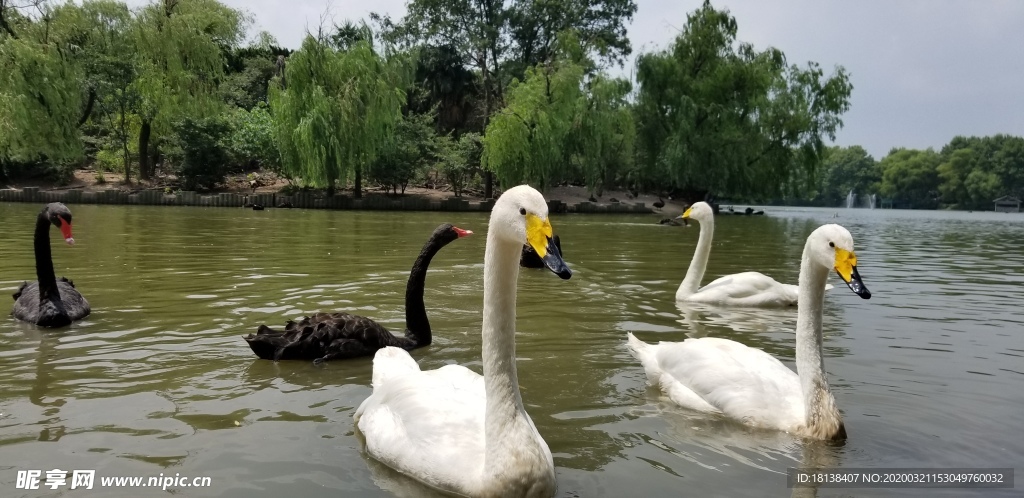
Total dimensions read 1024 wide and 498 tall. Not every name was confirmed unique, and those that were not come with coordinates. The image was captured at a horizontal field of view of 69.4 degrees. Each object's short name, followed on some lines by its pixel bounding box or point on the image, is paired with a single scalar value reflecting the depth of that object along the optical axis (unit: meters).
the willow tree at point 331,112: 30.42
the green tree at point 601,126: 35.84
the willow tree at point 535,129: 33.81
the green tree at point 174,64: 33.78
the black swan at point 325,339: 5.34
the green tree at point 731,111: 37.75
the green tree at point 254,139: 36.16
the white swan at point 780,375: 4.01
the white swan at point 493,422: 2.90
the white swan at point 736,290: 8.43
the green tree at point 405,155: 35.84
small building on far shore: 86.12
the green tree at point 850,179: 115.25
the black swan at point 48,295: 6.26
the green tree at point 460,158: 37.72
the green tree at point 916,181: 100.50
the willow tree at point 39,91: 28.22
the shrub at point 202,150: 35.62
